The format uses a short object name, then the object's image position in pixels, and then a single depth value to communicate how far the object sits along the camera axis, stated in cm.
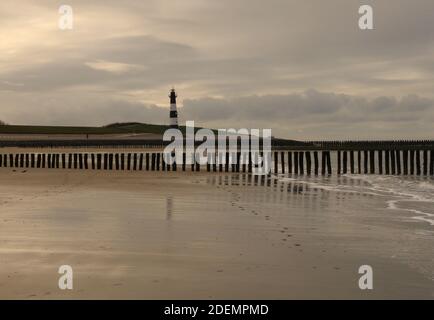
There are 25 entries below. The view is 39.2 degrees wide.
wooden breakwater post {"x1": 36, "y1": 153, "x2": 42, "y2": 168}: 3847
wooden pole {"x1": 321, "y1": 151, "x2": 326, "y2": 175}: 3547
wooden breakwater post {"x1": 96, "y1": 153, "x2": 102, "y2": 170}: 3910
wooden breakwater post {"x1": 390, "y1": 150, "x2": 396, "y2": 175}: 3604
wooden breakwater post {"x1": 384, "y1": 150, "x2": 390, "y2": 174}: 3538
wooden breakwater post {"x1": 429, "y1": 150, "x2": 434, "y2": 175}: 3691
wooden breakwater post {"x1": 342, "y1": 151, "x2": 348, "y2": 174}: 3650
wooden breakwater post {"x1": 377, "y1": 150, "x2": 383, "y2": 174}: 3664
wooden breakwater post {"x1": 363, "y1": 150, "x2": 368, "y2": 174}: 3768
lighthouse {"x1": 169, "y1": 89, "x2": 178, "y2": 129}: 8744
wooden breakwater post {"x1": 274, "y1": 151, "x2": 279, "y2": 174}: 3547
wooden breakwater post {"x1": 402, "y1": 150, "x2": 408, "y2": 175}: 3584
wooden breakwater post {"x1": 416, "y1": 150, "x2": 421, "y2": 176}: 3654
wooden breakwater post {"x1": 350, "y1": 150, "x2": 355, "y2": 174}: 3697
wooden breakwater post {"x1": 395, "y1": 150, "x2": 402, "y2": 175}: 3684
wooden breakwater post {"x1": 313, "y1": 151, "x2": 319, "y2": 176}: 3489
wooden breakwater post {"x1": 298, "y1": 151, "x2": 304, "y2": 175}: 3566
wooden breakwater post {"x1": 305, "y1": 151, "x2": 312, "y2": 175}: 3565
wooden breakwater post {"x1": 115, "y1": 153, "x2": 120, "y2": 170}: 3708
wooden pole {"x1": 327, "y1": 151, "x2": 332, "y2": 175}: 3547
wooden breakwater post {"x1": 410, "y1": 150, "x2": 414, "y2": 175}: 3662
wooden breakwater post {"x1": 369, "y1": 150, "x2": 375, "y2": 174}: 3706
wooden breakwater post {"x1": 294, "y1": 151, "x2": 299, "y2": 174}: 3493
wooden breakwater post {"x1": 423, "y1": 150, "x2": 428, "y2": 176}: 3646
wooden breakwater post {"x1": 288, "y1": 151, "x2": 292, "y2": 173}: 3712
